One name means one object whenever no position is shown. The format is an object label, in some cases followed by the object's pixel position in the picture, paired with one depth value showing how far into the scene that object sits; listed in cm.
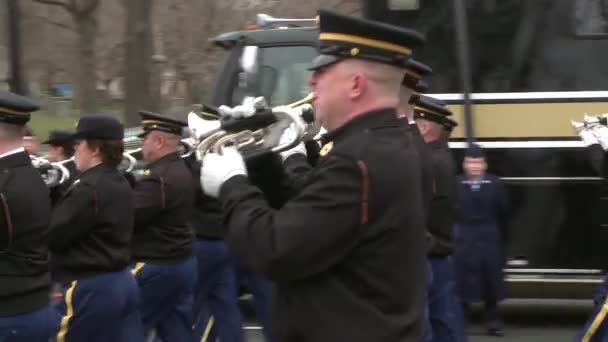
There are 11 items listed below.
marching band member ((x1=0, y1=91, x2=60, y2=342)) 1003
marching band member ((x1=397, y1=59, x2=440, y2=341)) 964
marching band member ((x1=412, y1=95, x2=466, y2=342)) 1459
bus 1823
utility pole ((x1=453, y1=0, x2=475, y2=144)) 1859
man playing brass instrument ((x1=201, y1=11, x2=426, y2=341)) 634
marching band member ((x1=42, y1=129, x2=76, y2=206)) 1681
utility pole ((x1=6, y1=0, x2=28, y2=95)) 2170
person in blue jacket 1787
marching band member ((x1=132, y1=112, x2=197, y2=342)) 1447
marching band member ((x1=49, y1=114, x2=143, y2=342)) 1178
